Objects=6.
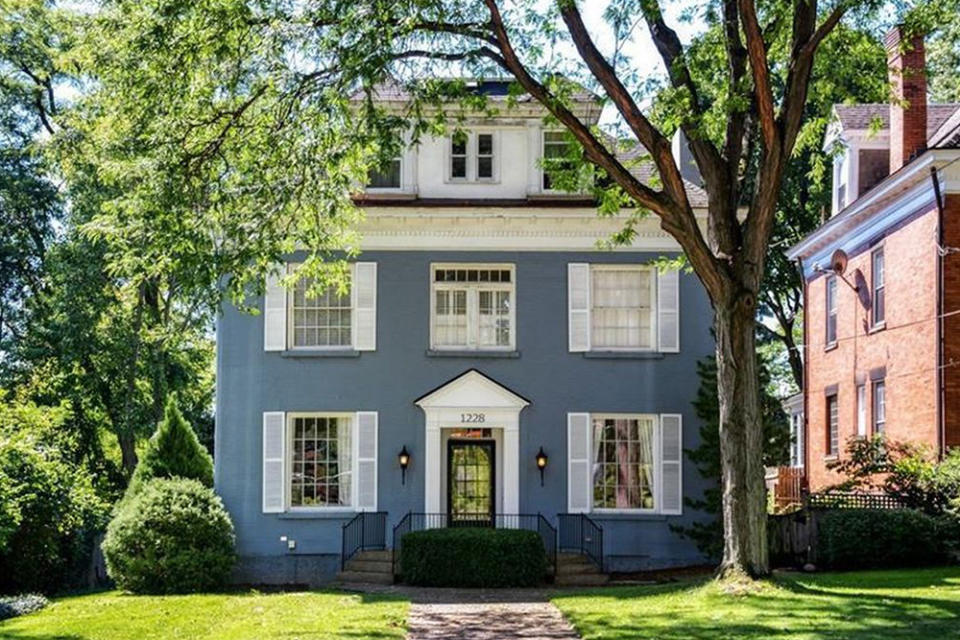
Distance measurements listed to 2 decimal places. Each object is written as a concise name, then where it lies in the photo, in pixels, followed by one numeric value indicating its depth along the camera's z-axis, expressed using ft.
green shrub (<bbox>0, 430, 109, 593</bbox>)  71.82
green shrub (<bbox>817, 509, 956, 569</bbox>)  67.92
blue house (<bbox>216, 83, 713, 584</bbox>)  80.89
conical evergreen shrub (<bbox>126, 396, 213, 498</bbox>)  81.92
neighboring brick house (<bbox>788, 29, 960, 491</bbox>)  78.64
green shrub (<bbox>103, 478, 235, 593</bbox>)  73.56
